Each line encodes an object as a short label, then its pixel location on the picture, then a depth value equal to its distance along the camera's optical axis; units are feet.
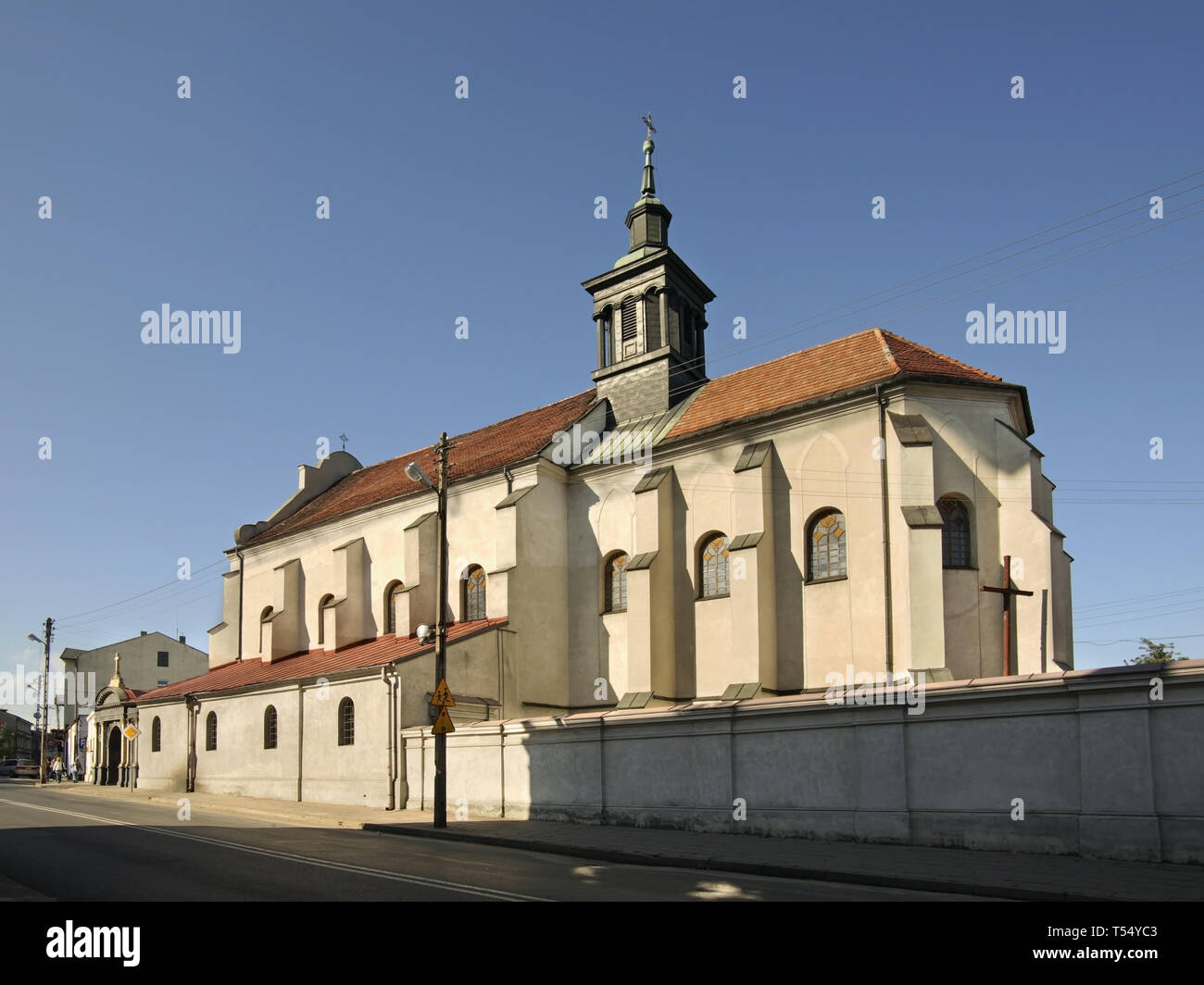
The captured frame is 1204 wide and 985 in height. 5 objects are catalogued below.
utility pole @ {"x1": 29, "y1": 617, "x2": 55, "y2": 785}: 165.17
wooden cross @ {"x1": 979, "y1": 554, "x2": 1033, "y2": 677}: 72.69
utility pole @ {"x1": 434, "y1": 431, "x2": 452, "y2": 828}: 69.46
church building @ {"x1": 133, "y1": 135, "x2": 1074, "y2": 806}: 77.87
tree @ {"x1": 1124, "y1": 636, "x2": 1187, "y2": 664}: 150.61
